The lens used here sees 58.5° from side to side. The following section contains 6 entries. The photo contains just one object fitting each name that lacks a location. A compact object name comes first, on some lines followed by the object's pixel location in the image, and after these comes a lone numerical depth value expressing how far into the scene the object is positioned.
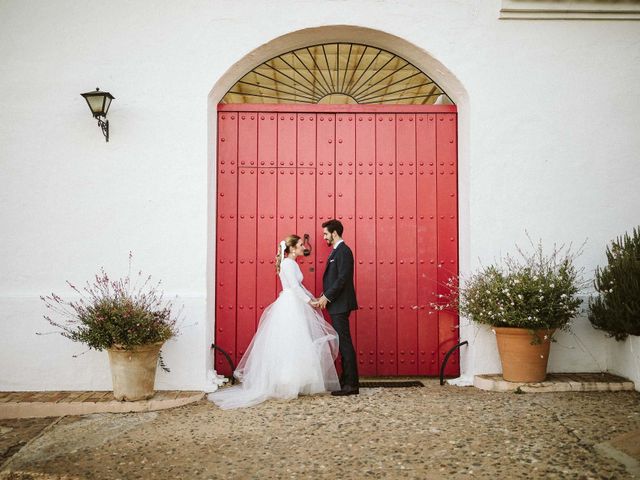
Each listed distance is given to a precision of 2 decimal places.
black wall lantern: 5.70
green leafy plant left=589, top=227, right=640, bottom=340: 5.33
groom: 5.64
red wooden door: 6.29
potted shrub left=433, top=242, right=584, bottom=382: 5.42
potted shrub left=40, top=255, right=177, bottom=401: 5.23
